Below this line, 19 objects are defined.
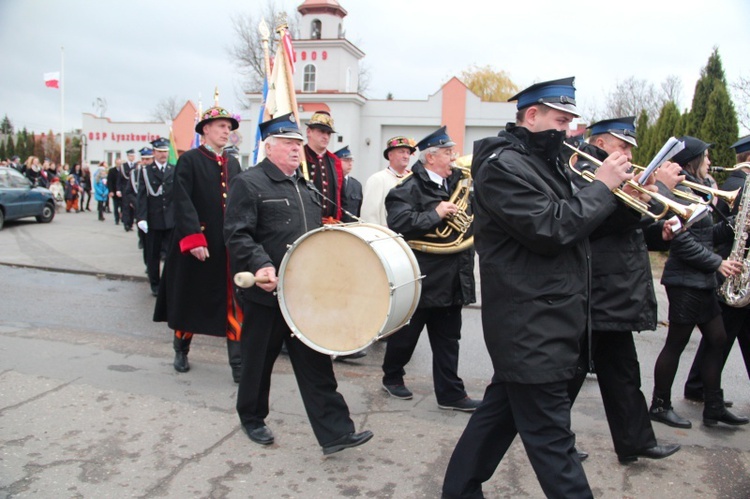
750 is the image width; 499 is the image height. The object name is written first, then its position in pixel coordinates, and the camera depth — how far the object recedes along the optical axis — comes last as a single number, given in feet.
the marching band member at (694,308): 15.33
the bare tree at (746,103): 55.98
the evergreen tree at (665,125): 60.13
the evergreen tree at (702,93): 50.70
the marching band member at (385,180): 21.09
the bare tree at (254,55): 161.07
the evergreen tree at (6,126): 217.09
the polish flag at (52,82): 106.42
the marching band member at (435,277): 16.39
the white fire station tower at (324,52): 126.62
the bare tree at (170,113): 217.15
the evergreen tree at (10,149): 151.82
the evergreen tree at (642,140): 69.31
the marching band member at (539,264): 9.55
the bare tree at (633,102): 146.82
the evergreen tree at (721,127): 47.19
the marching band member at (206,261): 18.39
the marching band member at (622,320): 12.32
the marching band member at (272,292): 13.35
